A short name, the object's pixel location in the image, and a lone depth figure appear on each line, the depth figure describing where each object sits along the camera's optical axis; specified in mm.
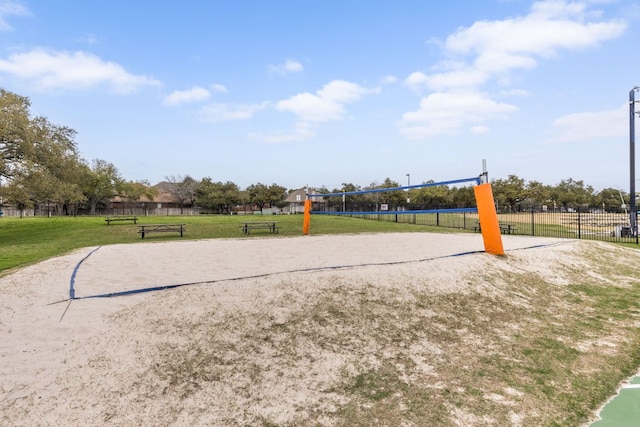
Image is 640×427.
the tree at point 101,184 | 51656
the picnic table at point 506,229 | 17984
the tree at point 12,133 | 15578
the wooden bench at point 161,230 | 13838
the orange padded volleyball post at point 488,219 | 7129
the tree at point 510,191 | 54562
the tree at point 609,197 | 68312
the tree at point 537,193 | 57347
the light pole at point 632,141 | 17078
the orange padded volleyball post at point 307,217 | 13758
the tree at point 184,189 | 69500
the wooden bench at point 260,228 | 15061
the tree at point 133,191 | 59138
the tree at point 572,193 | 65938
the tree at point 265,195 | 70188
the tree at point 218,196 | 62250
